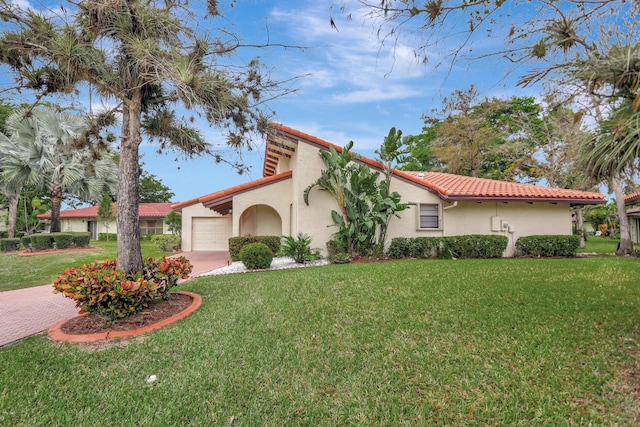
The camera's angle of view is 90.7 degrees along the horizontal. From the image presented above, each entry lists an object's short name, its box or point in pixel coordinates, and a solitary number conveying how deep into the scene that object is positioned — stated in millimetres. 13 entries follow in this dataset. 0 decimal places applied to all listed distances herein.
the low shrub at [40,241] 18344
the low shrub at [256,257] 10719
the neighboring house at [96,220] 29969
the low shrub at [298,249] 11727
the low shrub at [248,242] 12805
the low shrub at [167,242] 20233
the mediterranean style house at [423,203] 12711
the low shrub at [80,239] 19672
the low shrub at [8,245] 19264
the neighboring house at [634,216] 20603
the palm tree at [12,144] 18062
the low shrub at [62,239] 18953
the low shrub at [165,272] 5879
